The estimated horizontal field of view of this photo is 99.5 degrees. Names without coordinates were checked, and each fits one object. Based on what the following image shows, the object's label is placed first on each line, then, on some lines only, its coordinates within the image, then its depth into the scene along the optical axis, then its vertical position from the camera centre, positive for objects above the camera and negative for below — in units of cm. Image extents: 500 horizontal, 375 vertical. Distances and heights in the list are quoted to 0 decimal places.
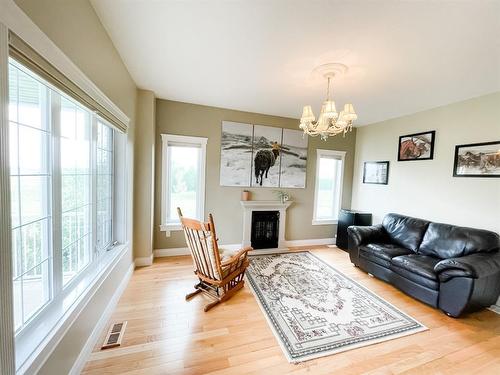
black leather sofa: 221 -96
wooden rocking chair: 224 -102
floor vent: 177 -144
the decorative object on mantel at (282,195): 429 -34
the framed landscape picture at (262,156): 397 +43
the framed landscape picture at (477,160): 269 +37
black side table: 424 -80
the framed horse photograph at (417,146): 342 +65
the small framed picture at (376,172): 416 +22
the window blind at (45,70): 90 +51
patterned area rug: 189 -143
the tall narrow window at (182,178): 369 -6
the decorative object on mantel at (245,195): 406 -34
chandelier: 223 +71
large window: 115 -15
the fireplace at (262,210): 407 -72
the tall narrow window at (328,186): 466 -12
